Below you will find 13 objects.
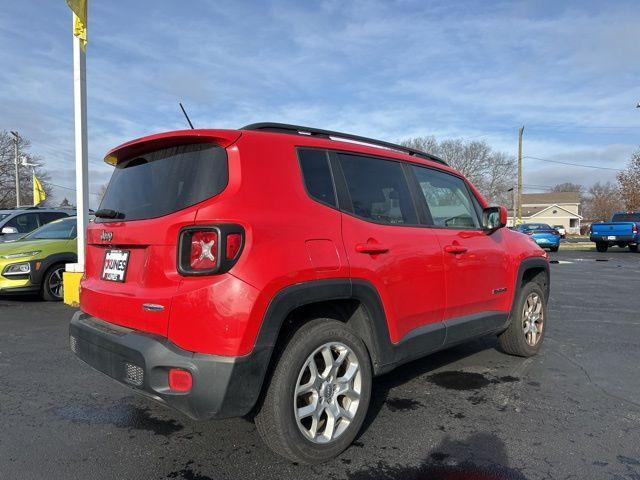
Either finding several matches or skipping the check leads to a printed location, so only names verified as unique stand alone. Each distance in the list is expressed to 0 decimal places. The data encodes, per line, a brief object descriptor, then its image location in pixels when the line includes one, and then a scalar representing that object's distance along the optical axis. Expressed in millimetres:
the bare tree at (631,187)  37625
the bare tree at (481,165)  65562
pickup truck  21047
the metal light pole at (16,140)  37931
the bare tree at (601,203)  76806
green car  7711
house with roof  86375
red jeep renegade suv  2389
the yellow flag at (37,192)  28212
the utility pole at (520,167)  38594
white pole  7723
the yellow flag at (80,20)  7723
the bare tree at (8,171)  52938
